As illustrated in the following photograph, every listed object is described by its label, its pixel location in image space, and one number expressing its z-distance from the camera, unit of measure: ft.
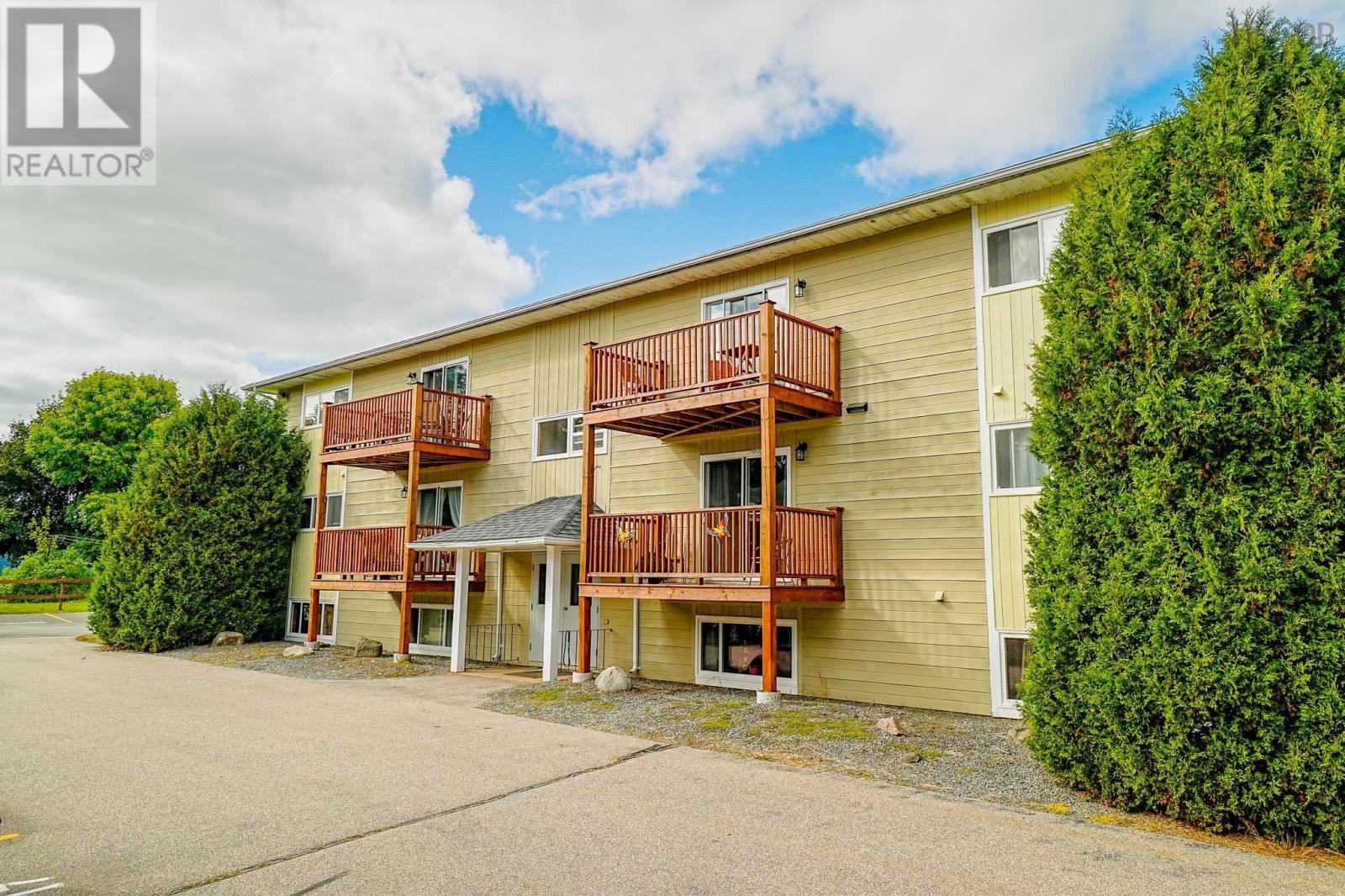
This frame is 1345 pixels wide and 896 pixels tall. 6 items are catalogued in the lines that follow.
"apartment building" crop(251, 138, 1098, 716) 33.09
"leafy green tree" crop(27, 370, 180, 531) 133.49
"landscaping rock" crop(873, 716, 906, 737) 27.89
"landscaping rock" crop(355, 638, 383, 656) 53.62
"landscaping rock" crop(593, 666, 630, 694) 37.17
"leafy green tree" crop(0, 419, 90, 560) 136.05
